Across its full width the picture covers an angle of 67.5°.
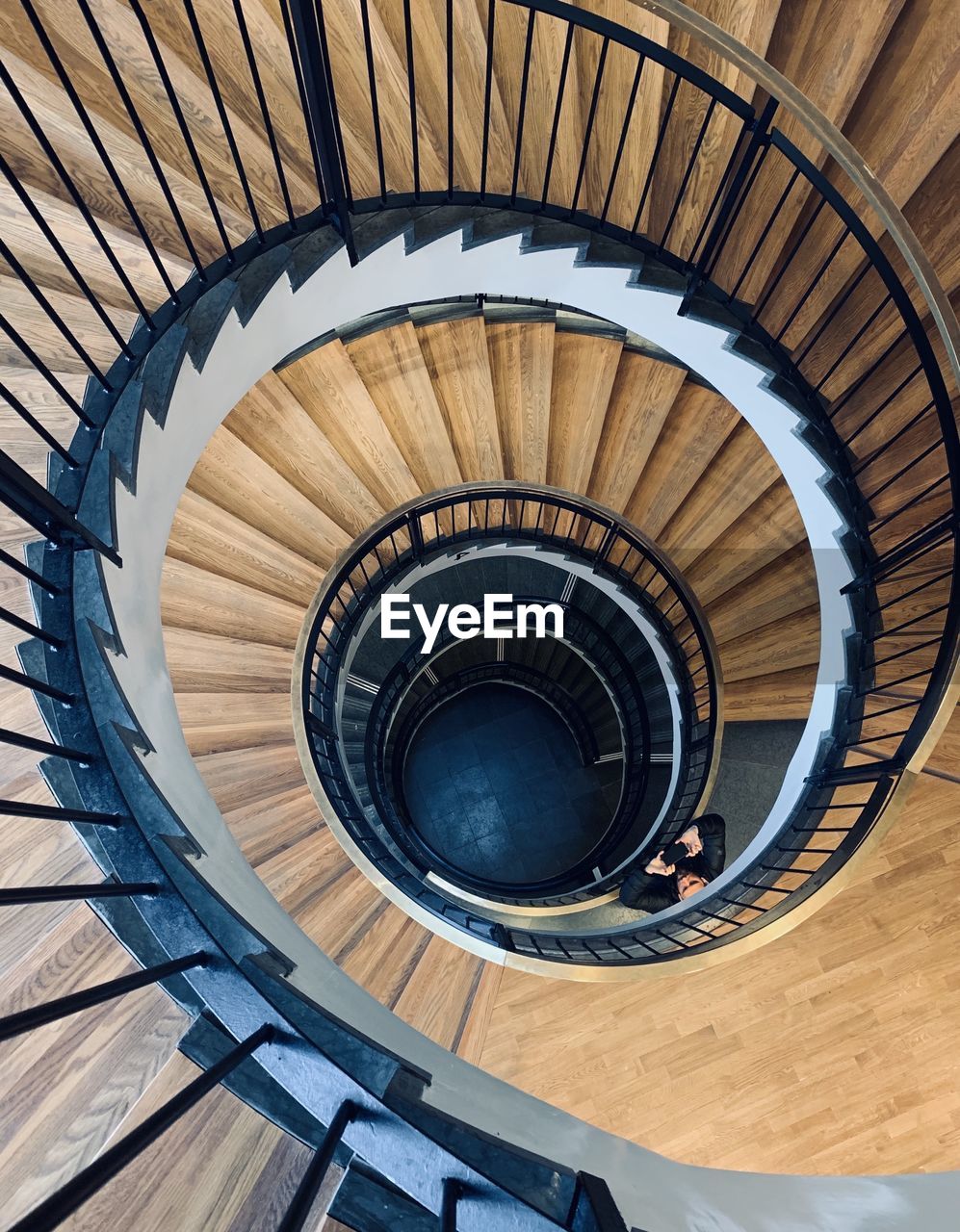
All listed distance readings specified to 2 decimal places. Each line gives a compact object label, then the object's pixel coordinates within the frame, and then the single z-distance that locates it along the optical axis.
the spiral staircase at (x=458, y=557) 2.14
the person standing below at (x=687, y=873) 6.14
